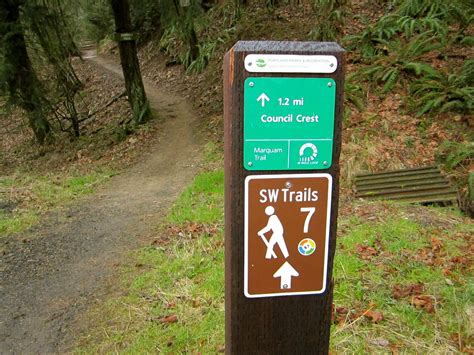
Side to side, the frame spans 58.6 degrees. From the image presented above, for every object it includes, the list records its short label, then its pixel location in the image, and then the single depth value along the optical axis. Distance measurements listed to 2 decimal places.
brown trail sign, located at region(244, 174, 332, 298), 1.72
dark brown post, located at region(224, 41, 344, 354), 1.62
